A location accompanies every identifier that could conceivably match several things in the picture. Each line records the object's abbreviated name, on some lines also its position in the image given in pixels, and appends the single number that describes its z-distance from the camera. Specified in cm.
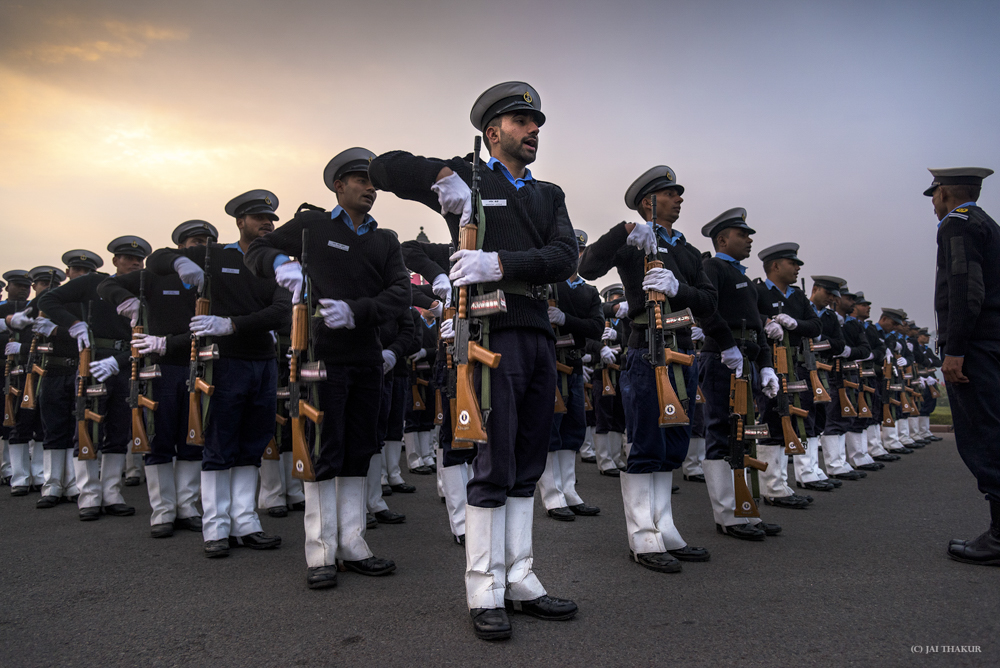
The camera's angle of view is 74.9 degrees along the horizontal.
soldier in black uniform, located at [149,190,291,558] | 517
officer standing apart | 469
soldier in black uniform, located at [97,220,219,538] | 581
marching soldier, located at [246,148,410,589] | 423
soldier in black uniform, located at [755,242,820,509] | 694
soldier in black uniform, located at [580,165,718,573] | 448
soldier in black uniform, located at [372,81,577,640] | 328
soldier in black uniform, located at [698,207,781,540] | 548
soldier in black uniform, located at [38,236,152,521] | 671
